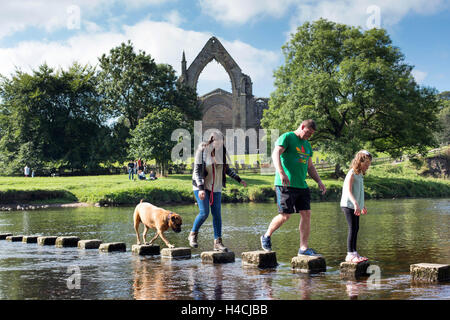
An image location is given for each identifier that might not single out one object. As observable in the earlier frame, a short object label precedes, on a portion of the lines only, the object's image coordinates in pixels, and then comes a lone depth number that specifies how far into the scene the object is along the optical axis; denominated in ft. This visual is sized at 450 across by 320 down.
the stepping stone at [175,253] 30.19
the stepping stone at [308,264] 24.89
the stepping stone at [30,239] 40.22
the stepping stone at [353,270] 23.15
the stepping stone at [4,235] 43.74
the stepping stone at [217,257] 28.19
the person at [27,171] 152.66
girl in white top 25.14
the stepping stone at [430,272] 21.70
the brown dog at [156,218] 30.94
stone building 229.04
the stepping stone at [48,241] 38.55
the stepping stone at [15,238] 41.76
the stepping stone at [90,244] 35.53
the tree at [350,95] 129.29
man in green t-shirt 26.68
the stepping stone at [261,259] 26.32
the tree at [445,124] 263.70
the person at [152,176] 132.77
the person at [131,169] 135.10
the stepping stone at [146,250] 31.68
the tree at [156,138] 141.79
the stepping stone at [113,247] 33.55
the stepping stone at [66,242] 37.27
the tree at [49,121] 162.71
